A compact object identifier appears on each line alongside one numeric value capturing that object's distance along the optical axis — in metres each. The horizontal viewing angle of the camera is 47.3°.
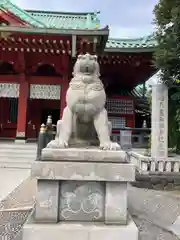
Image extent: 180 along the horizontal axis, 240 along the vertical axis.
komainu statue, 2.23
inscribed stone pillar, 5.03
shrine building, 6.56
